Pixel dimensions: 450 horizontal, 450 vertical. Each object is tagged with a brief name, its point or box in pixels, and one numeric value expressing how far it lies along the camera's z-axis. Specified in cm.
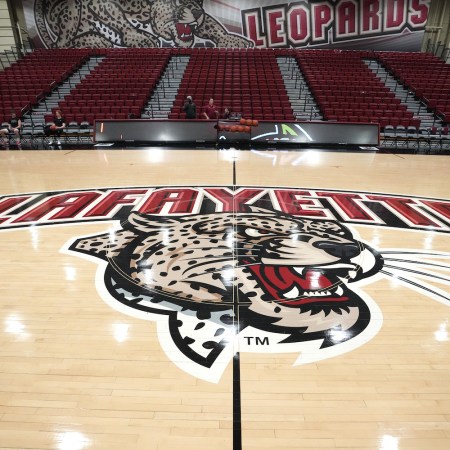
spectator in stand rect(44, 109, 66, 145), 891
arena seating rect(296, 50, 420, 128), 998
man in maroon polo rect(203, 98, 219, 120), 885
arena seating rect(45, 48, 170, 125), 1009
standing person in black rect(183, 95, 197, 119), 893
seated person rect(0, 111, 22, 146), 860
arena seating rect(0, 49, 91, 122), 1100
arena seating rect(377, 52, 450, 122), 1127
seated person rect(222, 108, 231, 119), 882
